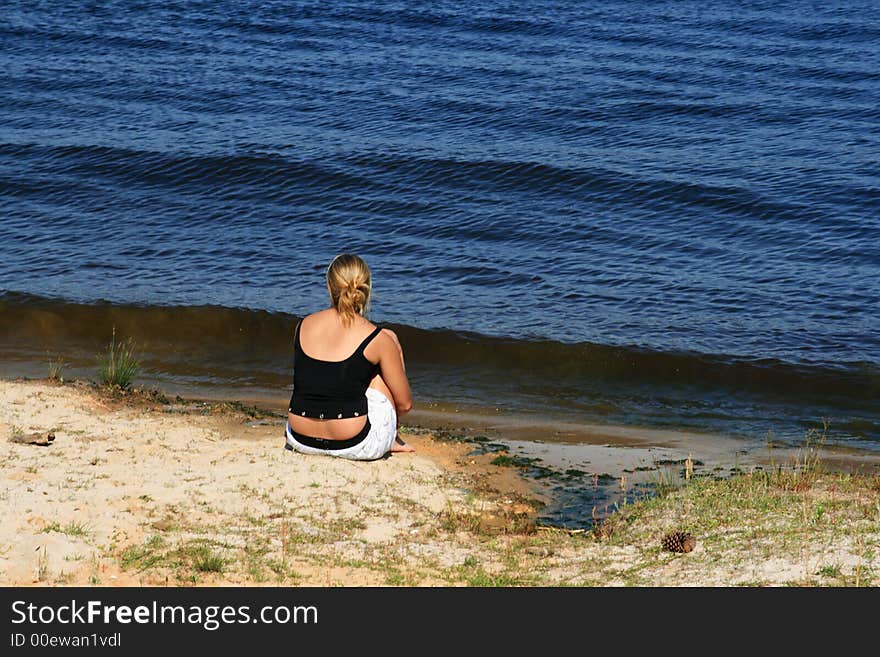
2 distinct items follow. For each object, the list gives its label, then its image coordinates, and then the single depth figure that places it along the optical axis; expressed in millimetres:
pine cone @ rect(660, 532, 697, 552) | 12594
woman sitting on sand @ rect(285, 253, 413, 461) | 14562
